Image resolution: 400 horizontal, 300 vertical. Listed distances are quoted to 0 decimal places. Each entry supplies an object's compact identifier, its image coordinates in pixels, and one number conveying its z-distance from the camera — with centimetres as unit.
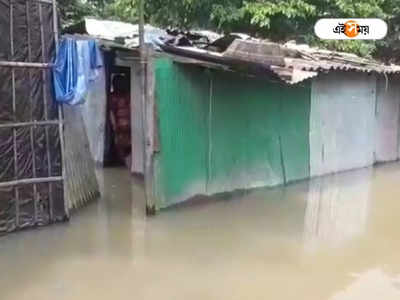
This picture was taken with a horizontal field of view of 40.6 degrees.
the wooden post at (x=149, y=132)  729
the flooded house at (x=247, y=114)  752
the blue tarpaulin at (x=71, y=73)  662
